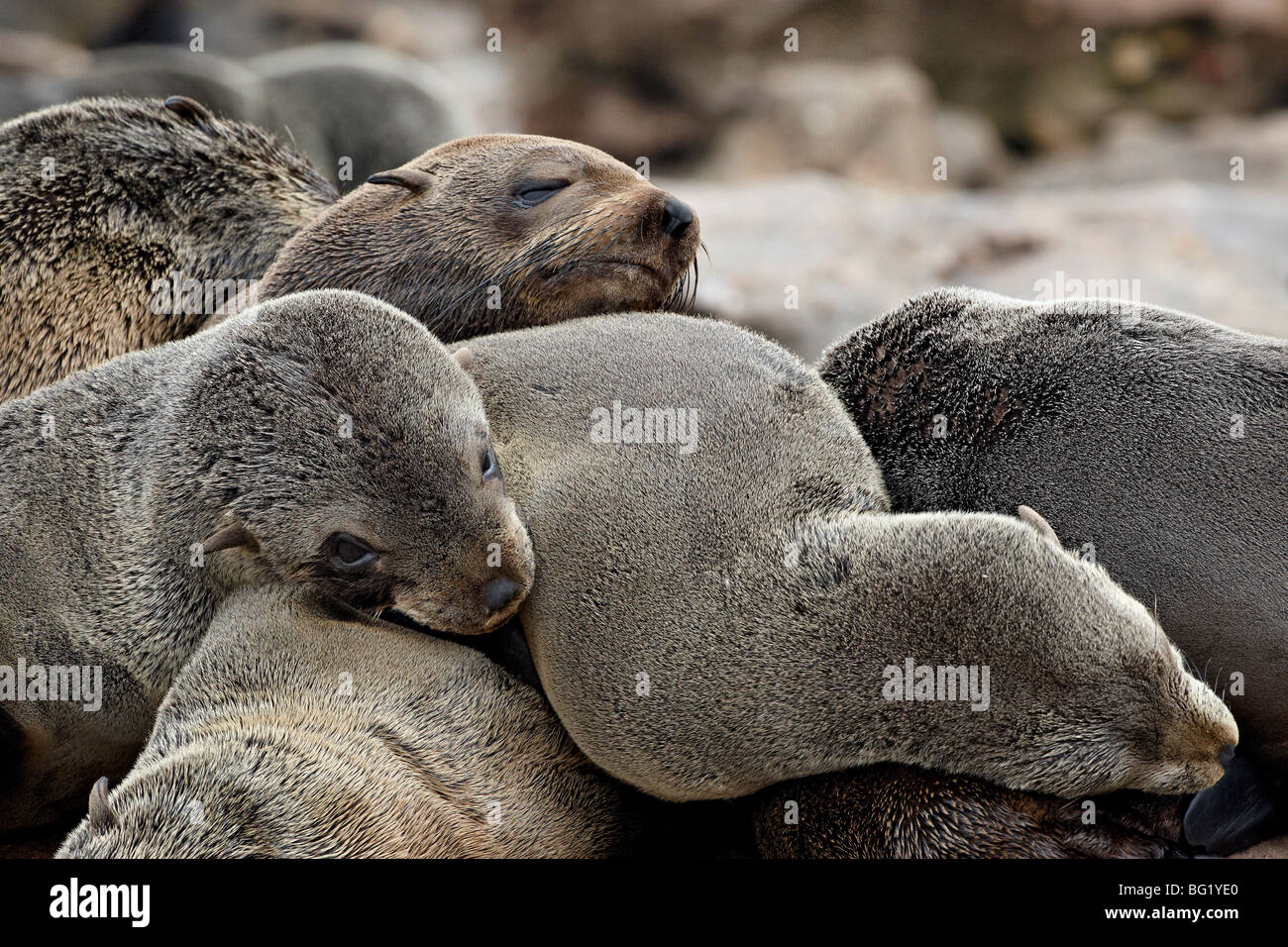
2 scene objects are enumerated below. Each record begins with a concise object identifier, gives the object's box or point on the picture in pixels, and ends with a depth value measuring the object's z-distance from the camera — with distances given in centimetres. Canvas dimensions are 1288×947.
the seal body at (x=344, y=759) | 295
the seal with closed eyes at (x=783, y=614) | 312
